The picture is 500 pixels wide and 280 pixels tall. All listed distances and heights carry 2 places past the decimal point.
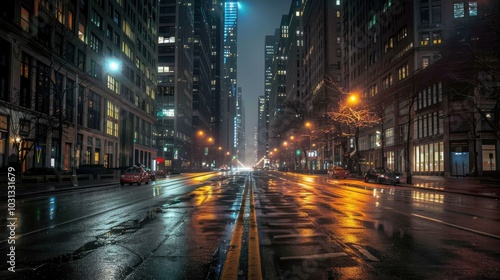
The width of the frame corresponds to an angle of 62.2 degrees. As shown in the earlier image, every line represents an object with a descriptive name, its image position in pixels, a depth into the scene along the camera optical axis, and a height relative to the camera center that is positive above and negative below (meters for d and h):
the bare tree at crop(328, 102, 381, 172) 47.70 +5.67
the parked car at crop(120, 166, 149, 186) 38.54 -1.37
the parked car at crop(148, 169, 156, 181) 49.19 -1.64
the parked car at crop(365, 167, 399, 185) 39.91 -1.31
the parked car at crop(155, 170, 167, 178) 67.59 -1.99
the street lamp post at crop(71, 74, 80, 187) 33.40 -1.43
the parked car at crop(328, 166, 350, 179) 58.03 -1.41
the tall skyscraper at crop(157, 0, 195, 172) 117.31 +23.28
